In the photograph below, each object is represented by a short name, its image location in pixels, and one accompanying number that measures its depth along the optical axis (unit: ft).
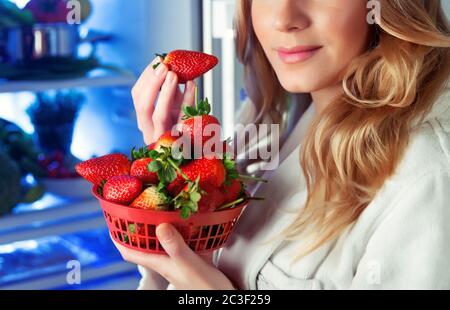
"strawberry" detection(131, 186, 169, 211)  2.71
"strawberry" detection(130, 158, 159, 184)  2.79
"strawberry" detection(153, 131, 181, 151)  2.80
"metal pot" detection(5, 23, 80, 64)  4.61
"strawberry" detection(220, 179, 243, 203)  2.82
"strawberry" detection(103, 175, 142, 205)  2.74
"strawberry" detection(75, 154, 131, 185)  2.90
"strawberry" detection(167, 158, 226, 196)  2.73
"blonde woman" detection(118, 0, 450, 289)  2.77
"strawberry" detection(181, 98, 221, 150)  2.83
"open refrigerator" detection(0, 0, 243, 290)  4.66
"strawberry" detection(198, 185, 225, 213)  2.73
